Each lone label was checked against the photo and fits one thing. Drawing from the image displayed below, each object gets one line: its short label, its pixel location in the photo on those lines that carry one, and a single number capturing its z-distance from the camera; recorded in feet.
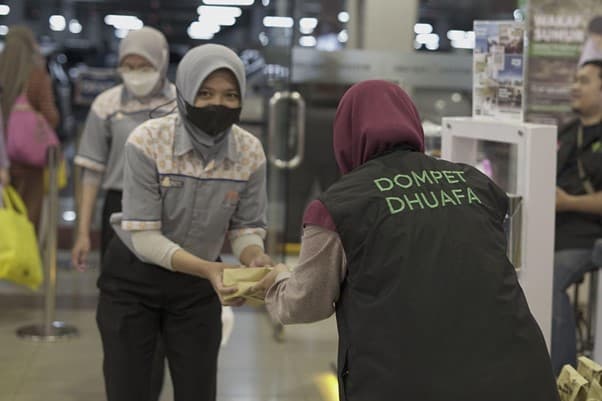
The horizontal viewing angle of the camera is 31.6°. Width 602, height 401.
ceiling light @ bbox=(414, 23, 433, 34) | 26.48
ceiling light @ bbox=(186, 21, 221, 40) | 27.68
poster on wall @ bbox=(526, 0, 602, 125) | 22.59
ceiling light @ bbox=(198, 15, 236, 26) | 27.55
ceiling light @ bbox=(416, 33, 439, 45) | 26.37
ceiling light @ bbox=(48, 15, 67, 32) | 28.25
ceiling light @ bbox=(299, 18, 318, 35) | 25.73
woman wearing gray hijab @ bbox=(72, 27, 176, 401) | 15.10
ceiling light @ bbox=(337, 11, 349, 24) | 26.12
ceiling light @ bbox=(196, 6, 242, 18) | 27.76
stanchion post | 19.57
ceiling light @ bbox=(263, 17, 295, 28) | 22.13
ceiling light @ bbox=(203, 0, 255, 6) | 27.17
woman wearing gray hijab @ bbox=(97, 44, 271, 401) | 10.49
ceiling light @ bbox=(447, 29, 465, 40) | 26.95
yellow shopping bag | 17.93
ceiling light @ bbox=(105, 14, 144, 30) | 27.86
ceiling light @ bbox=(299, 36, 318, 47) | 25.53
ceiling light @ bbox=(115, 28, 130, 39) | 28.09
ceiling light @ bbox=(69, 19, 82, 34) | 28.32
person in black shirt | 16.39
